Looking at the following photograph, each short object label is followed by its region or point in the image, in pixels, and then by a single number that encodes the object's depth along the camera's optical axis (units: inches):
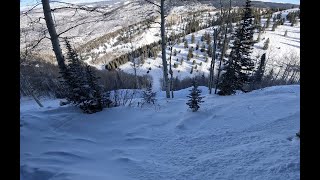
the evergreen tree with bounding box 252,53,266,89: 713.3
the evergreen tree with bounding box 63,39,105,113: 187.6
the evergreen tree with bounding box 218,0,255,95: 337.8
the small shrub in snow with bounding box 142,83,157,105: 245.5
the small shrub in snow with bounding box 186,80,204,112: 193.7
